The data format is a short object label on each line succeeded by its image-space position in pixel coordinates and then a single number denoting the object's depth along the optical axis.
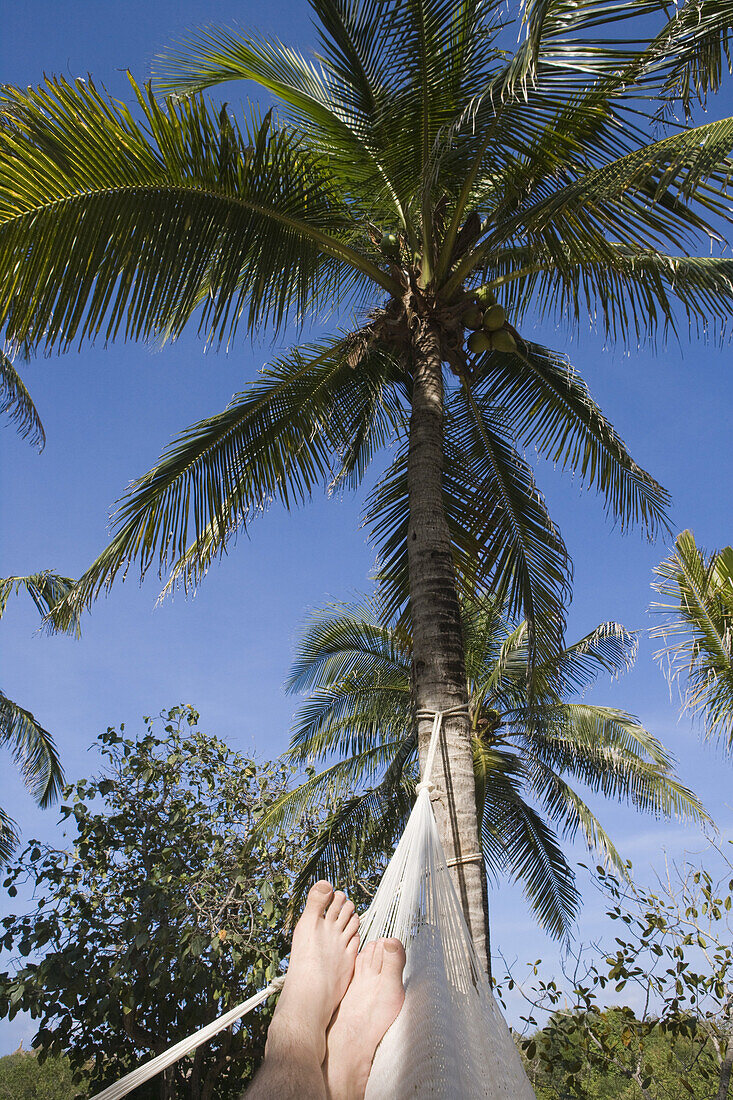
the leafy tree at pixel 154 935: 4.24
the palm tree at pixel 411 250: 2.63
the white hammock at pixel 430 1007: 1.42
